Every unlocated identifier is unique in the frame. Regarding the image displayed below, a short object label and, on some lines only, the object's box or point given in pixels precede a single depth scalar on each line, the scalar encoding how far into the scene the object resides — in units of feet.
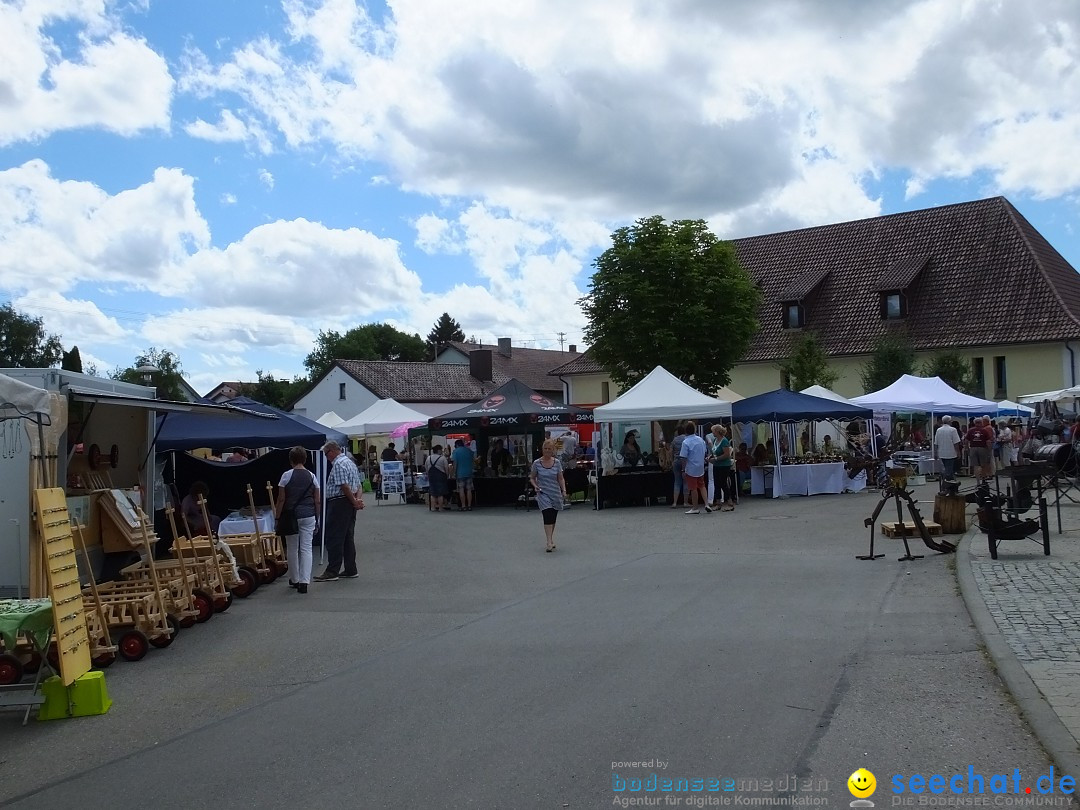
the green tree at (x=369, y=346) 355.15
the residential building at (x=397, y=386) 212.23
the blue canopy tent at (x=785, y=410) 81.56
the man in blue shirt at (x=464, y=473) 83.35
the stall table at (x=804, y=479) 82.74
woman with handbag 42.65
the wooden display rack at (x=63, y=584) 23.79
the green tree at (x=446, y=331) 392.47
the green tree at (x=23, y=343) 189.98
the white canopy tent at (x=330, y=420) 120.14
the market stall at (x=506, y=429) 80.59
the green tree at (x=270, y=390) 301.22
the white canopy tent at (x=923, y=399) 97.30
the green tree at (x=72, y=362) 159.73
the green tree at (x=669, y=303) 118.11
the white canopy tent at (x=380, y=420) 110.83
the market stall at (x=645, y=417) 77.20
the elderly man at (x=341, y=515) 45.70
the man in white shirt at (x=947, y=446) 83.30
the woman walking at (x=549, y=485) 52.24
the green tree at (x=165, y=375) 163.43
